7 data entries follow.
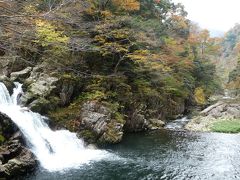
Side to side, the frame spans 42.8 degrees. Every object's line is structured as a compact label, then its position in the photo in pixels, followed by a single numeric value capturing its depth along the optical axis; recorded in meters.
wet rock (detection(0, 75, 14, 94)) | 20.69
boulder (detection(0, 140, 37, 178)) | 14.23
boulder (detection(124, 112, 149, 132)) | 26.64
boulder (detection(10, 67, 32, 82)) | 22.41
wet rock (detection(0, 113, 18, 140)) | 16.08
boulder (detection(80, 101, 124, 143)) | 21.48
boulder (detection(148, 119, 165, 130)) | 29.12
